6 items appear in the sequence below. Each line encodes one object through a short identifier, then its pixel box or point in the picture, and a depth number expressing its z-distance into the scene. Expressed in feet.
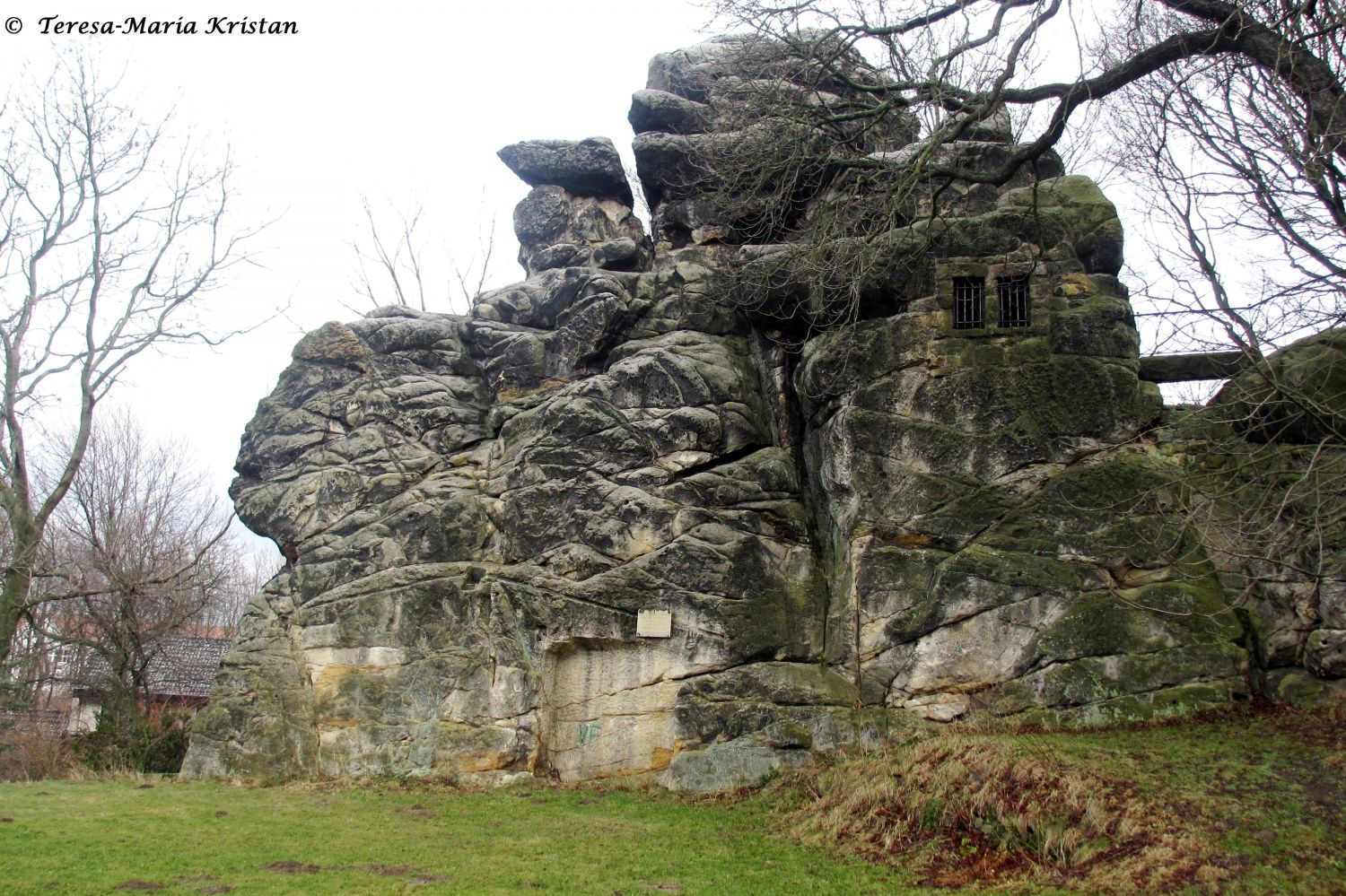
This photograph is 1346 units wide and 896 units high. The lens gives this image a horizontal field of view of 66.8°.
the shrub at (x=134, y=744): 56.65
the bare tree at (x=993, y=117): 29.71
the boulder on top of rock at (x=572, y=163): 67.62
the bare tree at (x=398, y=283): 116.14
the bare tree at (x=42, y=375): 60.08
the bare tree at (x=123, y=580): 64.39
